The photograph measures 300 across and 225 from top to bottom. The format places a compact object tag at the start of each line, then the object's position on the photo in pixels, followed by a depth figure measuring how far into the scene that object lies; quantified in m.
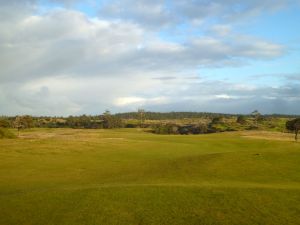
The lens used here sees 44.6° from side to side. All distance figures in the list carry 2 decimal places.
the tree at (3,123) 110.56
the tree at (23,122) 129.30
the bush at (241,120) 161.64
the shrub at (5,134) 90.38
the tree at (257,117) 161.62
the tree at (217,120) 163.77
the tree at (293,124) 82.75
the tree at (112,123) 179.50
